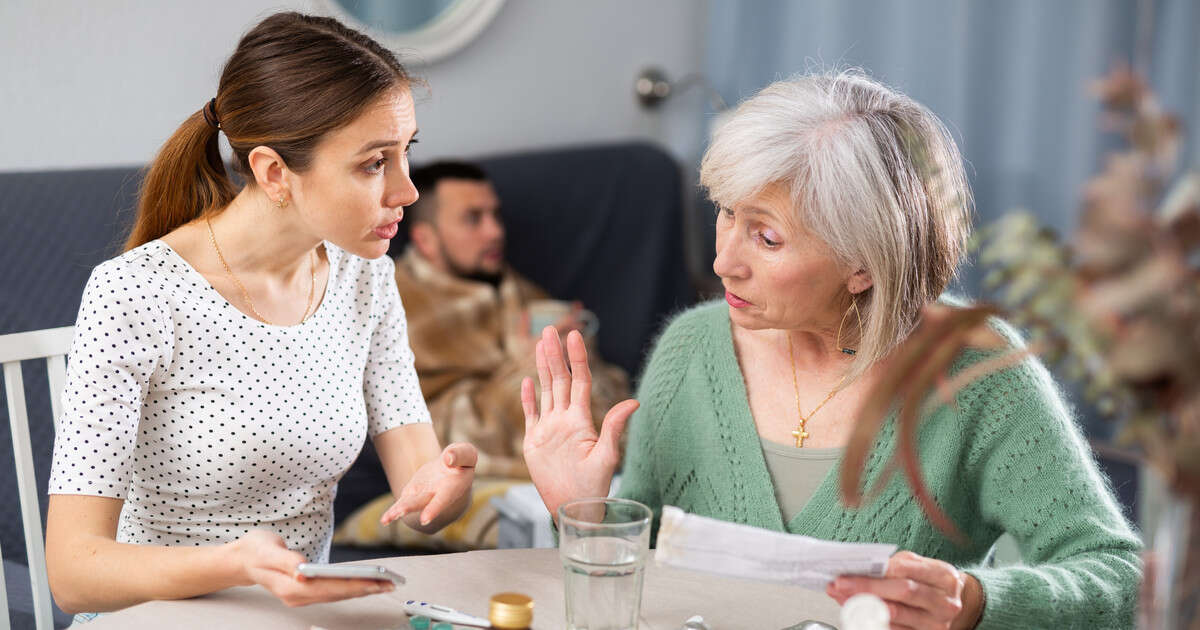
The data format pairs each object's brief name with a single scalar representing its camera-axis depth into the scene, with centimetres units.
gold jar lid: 87
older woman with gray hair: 121
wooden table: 97
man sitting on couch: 252
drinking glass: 92
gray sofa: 295
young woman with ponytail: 117
